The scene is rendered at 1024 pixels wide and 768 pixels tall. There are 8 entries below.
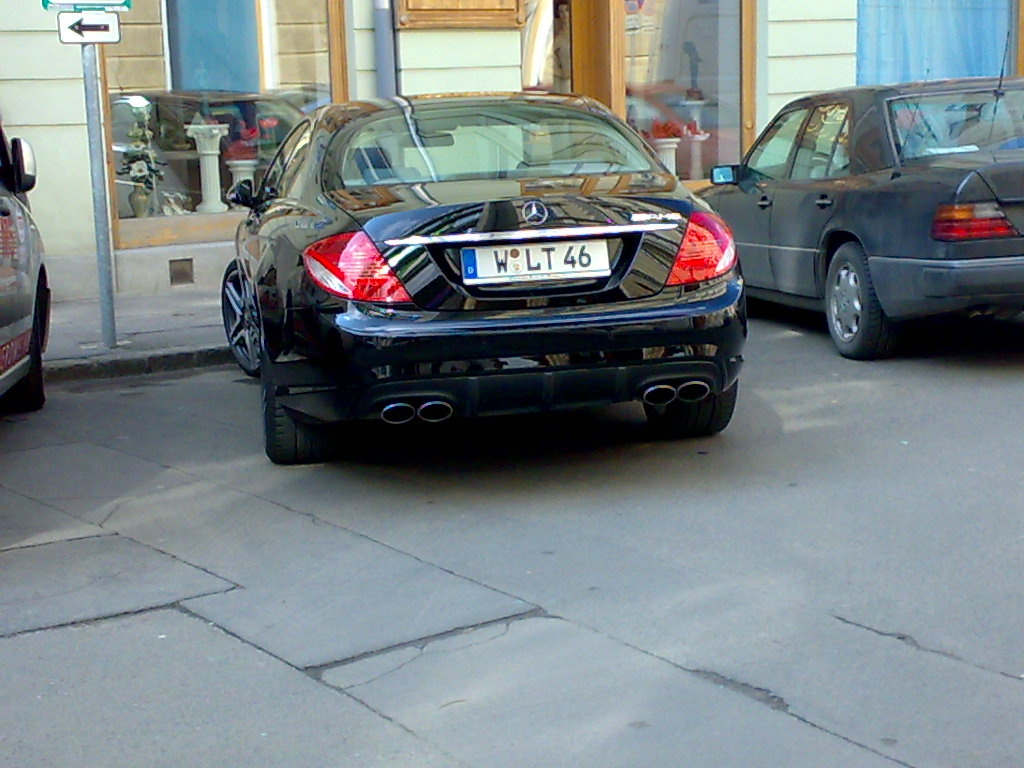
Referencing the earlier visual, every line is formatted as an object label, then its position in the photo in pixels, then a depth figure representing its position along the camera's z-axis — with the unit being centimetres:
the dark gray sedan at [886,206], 824
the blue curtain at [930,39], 1709
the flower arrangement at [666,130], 1645
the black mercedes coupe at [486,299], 603
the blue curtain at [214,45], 1388
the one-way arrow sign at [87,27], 950
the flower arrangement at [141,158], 1359
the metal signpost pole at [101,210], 979
